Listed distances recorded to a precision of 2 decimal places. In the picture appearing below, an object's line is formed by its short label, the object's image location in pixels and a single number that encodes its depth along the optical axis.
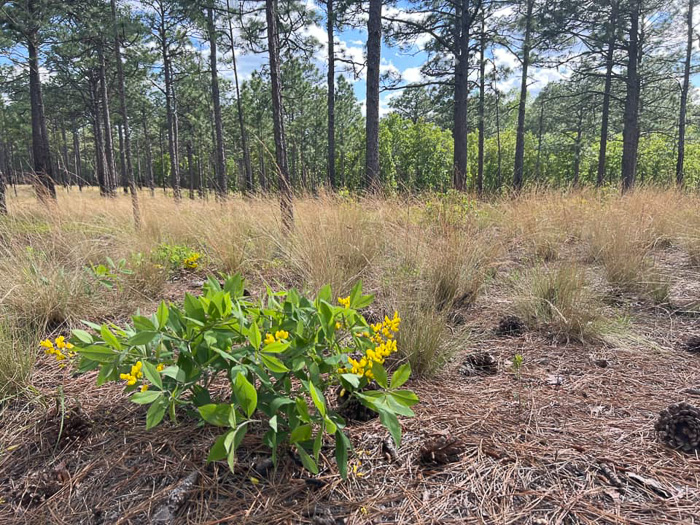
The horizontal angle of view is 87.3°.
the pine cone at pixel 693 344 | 1.91
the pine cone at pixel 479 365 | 1.75
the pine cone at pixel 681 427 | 1.19
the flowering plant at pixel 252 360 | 0.96
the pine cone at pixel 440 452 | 1.17
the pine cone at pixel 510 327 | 2.18
